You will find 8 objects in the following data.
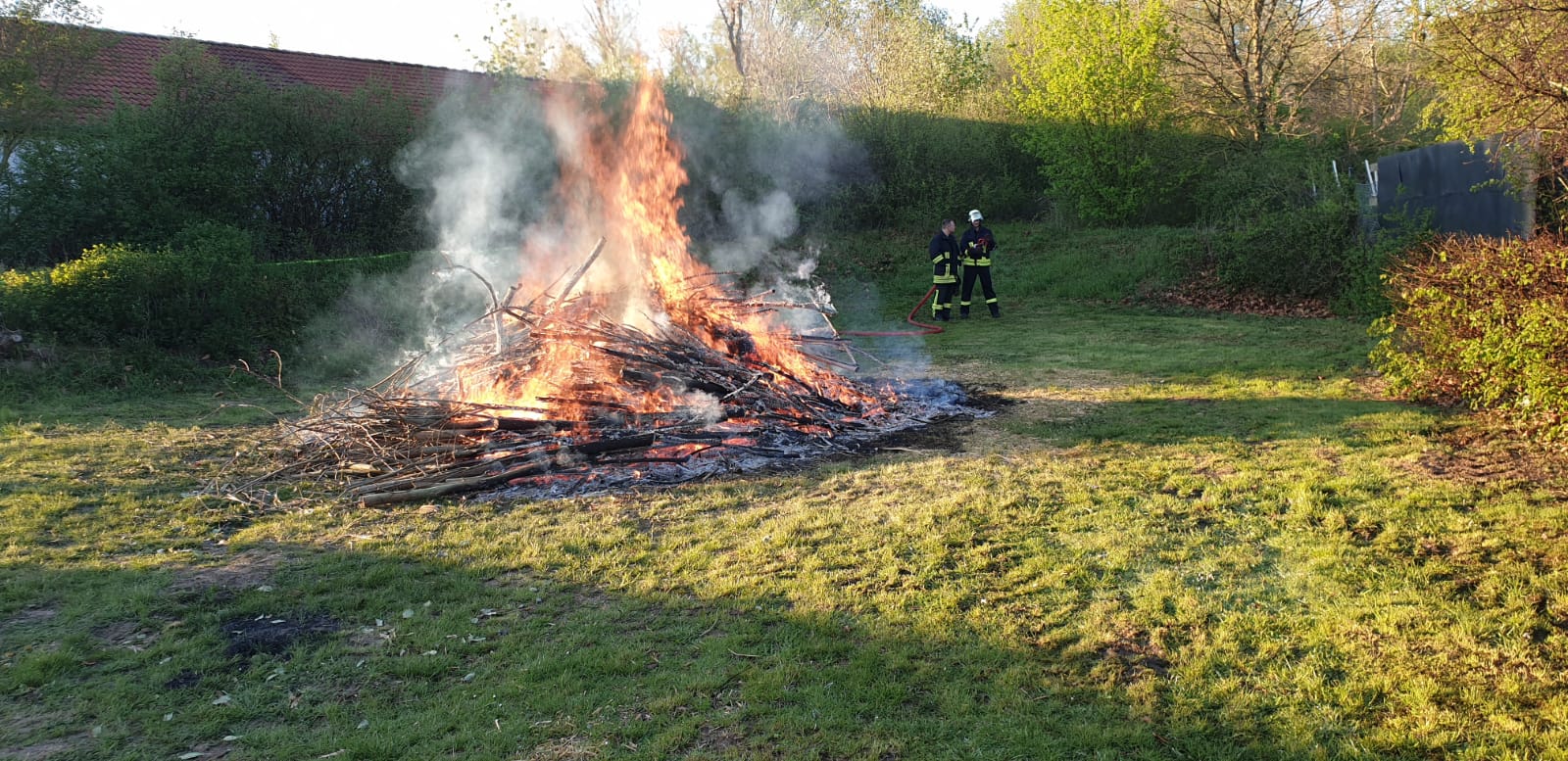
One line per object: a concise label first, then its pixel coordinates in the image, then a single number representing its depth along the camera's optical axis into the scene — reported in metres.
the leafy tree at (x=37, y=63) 12.24
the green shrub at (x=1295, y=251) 14.18
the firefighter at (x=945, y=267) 14.31
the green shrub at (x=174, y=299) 10.12
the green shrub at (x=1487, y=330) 5.73
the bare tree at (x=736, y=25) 31.88
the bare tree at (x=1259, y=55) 18.47
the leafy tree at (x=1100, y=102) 18.50
